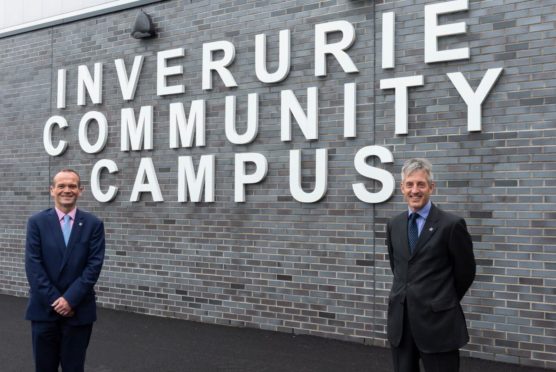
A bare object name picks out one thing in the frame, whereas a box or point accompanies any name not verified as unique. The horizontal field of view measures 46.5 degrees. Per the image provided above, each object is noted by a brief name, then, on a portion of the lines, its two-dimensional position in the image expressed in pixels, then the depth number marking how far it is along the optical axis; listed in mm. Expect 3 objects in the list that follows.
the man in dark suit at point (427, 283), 3402
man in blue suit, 4105
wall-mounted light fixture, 8242
